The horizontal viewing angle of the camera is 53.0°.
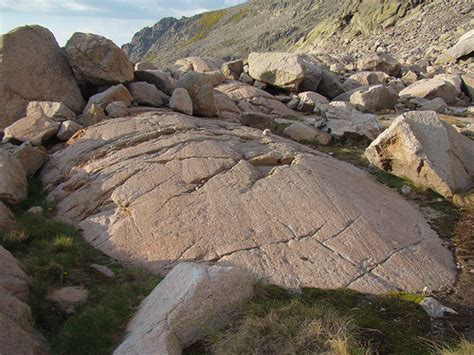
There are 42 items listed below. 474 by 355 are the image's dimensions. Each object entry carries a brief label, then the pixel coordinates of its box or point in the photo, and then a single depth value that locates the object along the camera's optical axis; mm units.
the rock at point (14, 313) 5691
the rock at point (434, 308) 7264
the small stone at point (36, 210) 10805
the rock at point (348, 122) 17438
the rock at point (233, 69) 25038
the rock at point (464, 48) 37812
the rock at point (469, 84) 27750
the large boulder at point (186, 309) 6055
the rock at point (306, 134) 17547
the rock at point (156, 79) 18969
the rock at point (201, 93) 17797
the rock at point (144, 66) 22525
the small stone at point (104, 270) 8516
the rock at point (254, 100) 21283
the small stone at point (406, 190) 12617
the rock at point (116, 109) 15133
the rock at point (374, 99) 22828
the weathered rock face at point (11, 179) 10969
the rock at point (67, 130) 14422
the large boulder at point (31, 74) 16297
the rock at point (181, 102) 16844
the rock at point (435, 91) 25781
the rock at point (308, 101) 22612
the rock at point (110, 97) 15805
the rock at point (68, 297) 7410
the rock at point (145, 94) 17078
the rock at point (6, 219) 9489
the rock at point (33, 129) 14094
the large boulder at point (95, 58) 16938
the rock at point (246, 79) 24812
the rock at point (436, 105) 23281
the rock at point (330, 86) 25703
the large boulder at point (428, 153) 12523
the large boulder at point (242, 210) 8766
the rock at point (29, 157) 12859
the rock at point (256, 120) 19234
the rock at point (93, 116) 14867
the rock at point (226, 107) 18859
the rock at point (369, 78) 29166
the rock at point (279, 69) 23936
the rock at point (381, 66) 34000
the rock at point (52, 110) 15211
